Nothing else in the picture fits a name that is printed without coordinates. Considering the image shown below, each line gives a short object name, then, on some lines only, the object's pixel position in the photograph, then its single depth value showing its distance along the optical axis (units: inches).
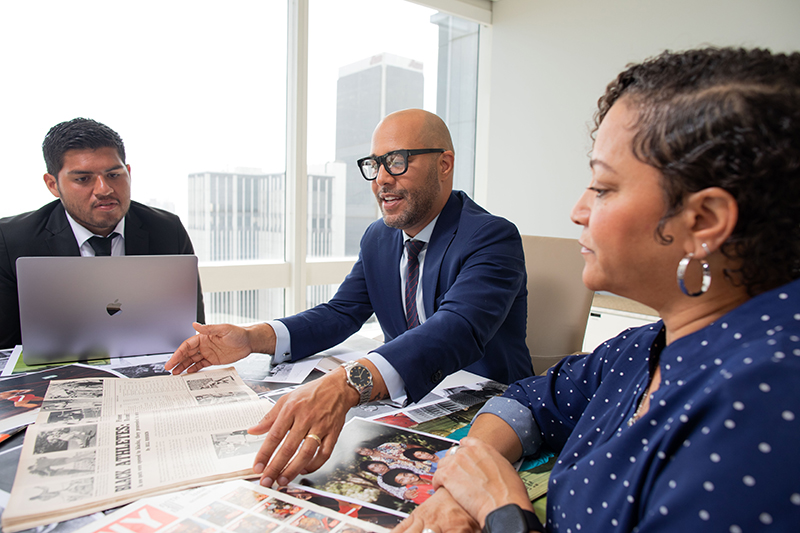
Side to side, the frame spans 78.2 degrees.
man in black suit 69.7
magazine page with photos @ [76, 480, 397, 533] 25.8
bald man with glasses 34.5
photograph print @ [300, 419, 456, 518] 29.8
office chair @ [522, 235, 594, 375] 73.5
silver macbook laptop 50.5
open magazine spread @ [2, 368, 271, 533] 27.5
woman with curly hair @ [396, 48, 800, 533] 17.5
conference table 27.9
